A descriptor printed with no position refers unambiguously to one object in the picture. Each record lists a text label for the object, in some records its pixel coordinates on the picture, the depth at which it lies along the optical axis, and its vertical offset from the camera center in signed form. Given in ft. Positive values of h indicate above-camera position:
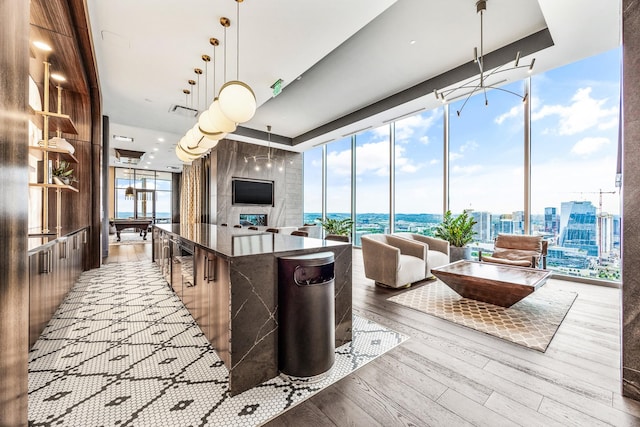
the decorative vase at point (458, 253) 16.85 -2.58
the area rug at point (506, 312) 7.96 -3.63
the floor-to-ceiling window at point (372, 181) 23.40 +2.88
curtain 29.40 +2.31
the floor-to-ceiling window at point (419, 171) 19.61 +3.24
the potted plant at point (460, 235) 16.97 -1.46
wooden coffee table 9.24 -2.48
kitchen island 5.36 -1.94
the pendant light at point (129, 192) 37.06 +2.79
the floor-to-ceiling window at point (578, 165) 13.14 +2.58
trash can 5.69 -2.26
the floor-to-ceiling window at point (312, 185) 30.04 +3.21
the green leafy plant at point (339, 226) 25.16 -1.31
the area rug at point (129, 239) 30.53 -3.61
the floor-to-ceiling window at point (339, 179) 26.66 +3.52
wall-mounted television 25.98 +2.10
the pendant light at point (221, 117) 9.20 +3.34
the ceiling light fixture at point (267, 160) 26.32 +5.47
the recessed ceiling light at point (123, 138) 25.44 +7.22
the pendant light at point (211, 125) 9.62 +3.28
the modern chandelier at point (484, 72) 9.84 +6.99
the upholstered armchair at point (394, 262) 12.14 -2.38
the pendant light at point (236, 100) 8.36 +3.57
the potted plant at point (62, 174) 11.74 +1.75
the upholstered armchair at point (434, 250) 14.06 -2.14
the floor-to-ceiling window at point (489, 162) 15.90 +3.28
